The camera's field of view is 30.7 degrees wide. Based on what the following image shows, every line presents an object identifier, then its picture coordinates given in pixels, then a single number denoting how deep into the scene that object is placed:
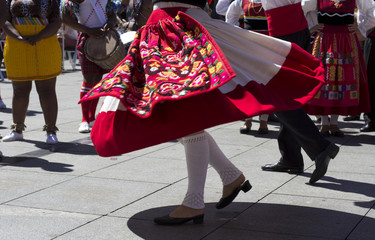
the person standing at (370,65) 8.62
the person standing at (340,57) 7.79
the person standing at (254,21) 8.25
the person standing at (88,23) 8.34
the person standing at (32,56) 7.49
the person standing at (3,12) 6.43
